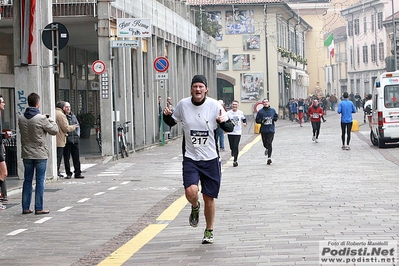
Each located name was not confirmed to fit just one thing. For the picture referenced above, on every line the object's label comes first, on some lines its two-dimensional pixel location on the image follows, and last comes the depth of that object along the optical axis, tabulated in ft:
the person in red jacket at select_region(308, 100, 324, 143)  101.35
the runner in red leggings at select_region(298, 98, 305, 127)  159.33
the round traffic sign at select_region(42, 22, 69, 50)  56.39
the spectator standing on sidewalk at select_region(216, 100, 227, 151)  84.86
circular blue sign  94.43
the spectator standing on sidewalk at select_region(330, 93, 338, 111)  273.75
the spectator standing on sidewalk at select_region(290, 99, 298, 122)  194.08
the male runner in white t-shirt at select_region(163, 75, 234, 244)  29.43
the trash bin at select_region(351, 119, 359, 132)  116.16
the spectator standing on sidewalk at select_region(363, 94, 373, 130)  104.21
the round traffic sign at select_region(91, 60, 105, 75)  77.25
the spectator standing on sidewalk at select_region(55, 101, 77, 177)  60.39
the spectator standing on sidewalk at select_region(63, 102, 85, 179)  61.72
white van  88.22
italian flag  241.63
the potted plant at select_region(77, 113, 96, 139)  122.01
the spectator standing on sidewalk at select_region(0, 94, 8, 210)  41.96
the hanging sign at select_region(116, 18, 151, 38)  79.25
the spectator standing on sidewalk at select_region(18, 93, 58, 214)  40.68
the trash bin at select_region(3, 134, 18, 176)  60.08
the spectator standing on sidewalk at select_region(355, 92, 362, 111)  254.70
